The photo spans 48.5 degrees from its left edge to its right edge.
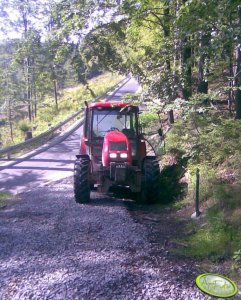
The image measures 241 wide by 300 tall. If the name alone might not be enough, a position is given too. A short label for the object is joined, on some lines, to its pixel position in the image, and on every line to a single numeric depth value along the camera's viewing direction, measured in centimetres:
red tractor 611
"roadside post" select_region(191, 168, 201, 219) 493
